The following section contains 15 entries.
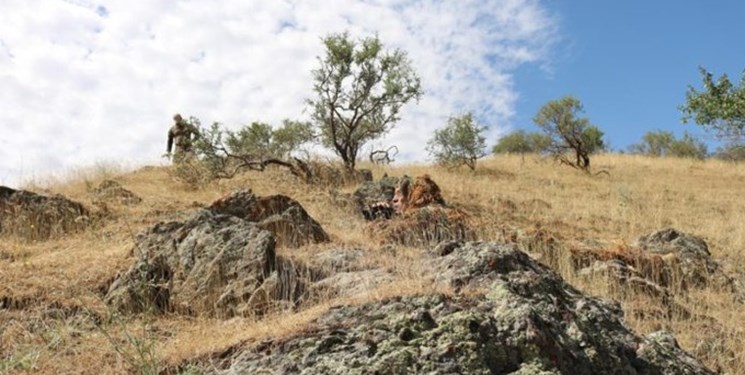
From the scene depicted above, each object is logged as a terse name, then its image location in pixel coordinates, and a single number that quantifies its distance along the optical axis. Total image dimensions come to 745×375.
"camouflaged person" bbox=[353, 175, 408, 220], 12.64
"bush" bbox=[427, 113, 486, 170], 25.20
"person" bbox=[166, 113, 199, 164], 19.11
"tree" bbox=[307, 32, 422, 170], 20.75
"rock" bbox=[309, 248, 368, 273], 6.22
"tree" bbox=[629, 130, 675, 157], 43.59
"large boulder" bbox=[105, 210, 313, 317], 5.48
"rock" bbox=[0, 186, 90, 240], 9.73
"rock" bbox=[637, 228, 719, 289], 8.27
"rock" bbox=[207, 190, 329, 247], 7.99
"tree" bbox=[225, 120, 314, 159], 24.86
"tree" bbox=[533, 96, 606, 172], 29.02
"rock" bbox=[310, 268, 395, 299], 5.16
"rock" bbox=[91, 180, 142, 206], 12.70
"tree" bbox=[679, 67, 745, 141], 18.11
